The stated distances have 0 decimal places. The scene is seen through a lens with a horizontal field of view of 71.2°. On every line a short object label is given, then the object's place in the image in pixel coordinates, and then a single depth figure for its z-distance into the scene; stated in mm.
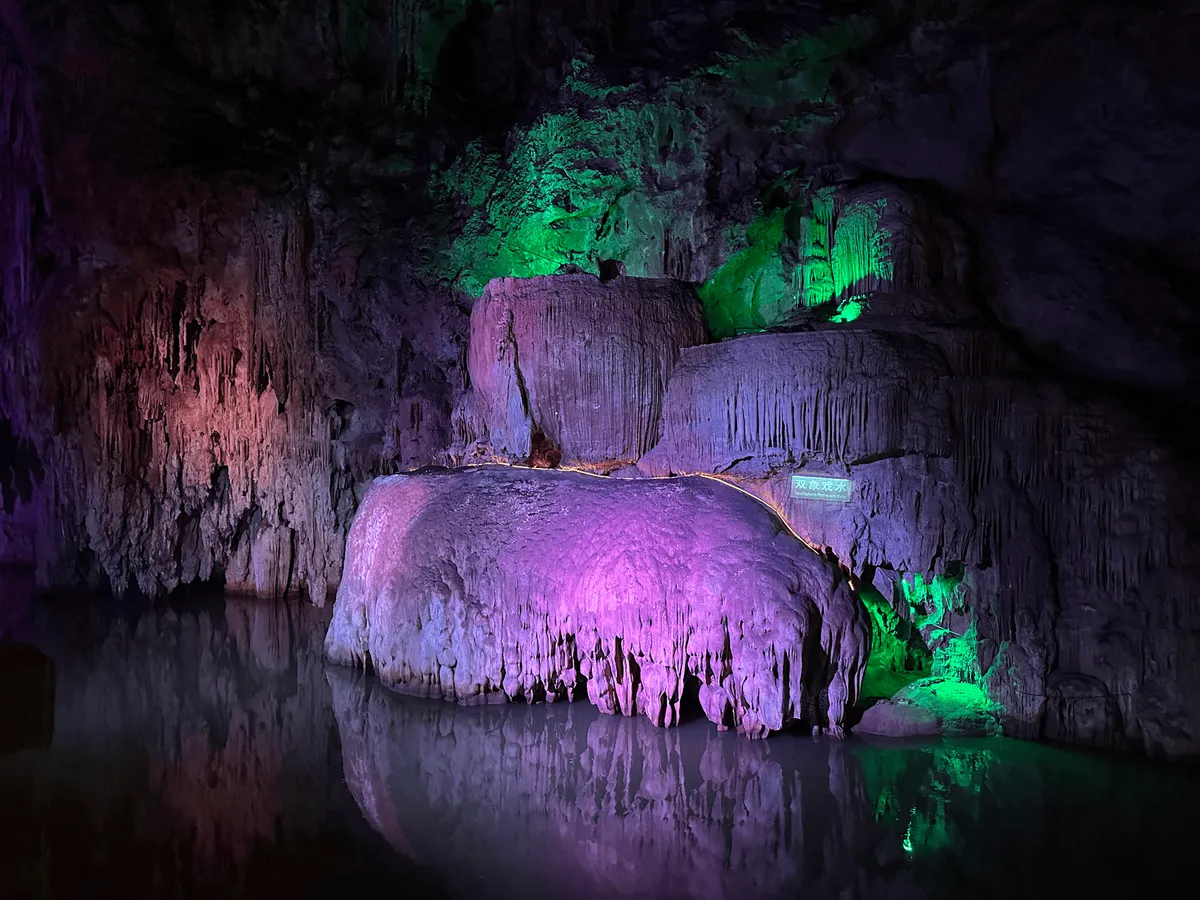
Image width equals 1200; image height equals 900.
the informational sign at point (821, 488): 6617
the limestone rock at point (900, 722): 6184
